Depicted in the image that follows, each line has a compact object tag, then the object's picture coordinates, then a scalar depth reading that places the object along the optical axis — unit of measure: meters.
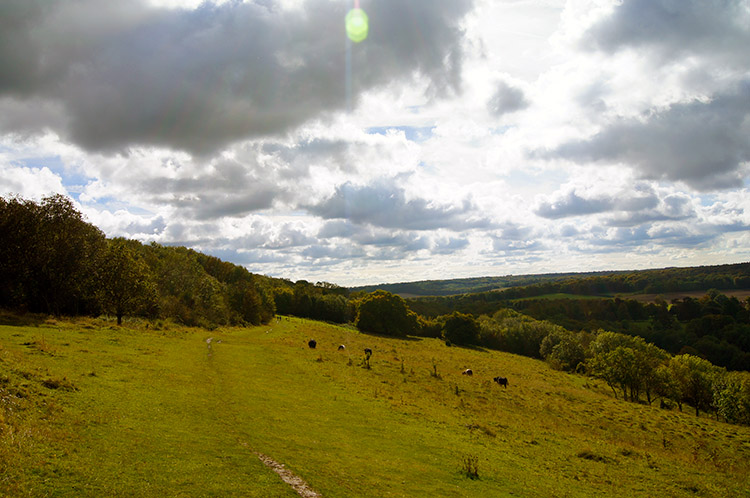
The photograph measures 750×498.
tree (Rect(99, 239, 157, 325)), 43.25
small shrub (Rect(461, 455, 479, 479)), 14.46
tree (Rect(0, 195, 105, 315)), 37.28
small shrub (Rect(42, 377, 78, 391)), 15.06
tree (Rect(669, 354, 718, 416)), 61.12
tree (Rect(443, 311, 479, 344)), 103.56
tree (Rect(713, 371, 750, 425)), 53.19
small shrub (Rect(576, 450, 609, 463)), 19.75
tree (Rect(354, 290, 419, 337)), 105.25
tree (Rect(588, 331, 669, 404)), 55.25
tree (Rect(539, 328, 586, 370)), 81.78
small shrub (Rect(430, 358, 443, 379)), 40.76
